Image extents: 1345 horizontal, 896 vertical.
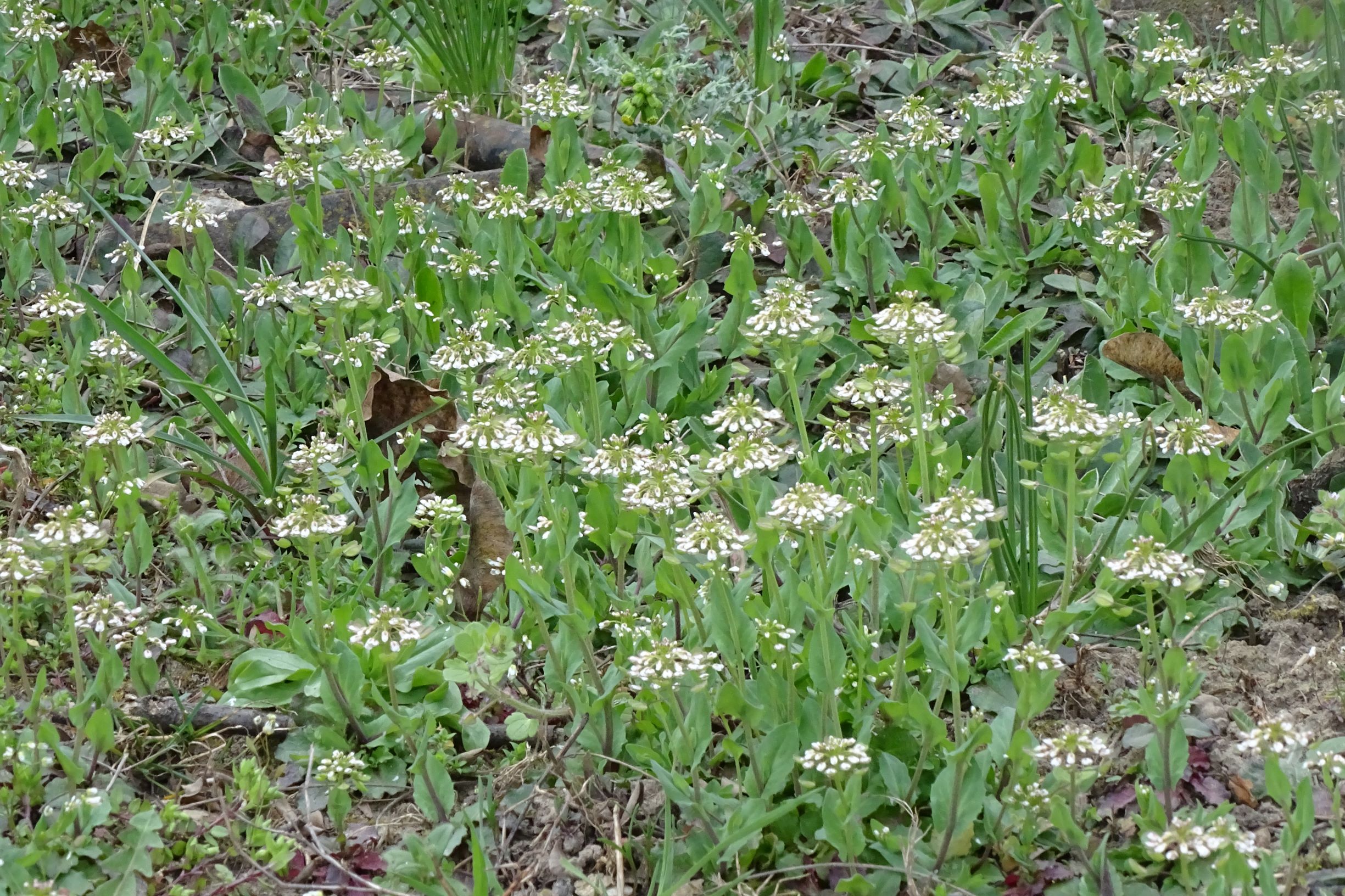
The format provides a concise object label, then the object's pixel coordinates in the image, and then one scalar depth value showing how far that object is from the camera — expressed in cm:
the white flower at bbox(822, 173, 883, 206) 776
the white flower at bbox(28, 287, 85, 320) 725
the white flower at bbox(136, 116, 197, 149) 815
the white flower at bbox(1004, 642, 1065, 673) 466
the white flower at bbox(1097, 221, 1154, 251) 746
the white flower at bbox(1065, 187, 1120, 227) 777
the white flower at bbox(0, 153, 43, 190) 800
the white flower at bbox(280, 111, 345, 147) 773
